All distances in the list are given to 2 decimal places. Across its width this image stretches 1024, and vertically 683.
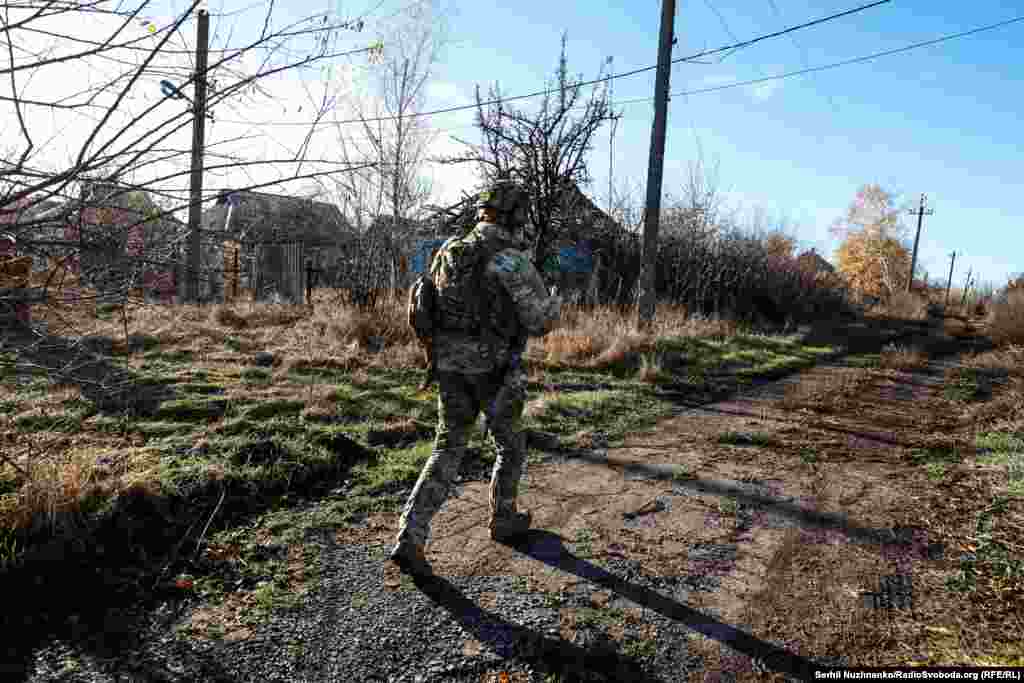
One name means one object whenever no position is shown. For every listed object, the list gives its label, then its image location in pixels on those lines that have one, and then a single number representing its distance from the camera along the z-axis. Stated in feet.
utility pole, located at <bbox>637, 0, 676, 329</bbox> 32.81
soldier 10.21
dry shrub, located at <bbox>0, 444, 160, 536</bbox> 10.23
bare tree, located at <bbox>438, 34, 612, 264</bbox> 26.40
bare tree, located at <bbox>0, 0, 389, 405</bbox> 6.67
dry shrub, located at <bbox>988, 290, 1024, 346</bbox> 44.40
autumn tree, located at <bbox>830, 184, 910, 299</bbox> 159.22
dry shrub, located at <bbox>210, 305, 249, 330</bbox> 34.81
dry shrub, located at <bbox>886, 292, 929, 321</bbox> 81.63
